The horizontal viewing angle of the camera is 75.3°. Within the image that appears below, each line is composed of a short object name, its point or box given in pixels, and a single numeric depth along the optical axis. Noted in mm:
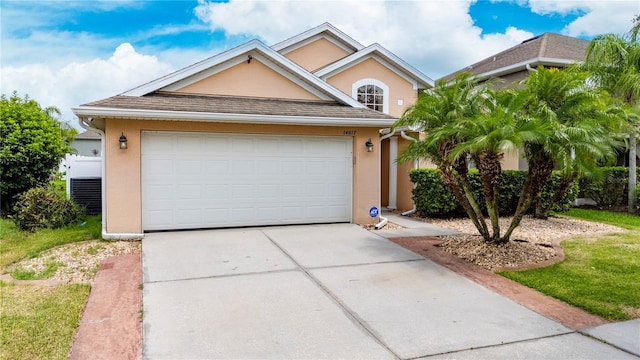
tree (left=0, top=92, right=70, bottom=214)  11180
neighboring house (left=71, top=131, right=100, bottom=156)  35656
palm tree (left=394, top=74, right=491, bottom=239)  7289
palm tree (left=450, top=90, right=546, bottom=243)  6148
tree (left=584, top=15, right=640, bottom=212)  12000
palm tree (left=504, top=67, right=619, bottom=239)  6399
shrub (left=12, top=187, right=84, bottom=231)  9531
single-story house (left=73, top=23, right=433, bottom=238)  8742
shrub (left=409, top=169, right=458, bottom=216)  11602
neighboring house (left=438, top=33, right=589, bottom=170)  16328
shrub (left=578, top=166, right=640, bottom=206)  14516
